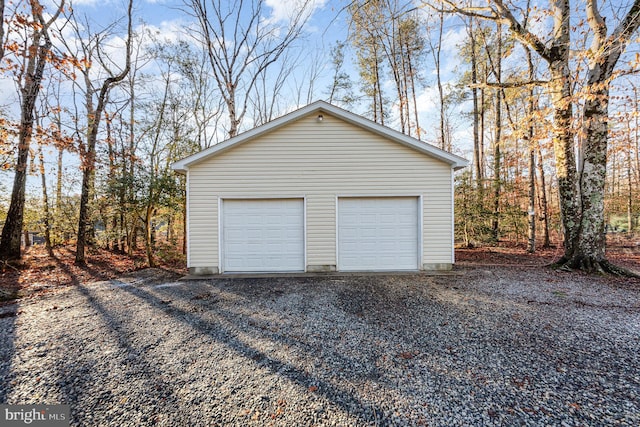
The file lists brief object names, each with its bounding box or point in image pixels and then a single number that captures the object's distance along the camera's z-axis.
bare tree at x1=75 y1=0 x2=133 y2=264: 8.24
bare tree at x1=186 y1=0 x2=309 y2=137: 10.87
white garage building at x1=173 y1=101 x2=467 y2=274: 6.25
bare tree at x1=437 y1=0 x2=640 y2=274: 5.64
